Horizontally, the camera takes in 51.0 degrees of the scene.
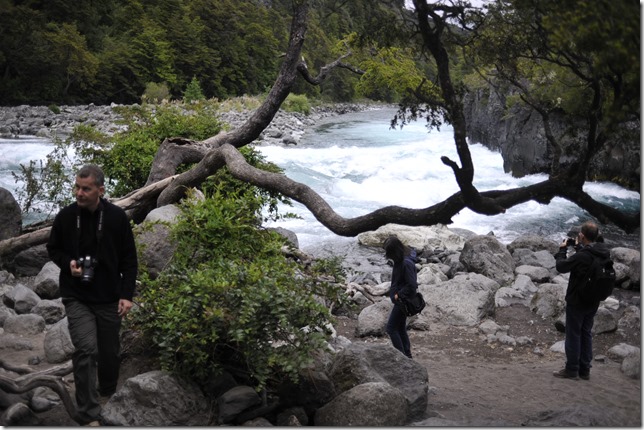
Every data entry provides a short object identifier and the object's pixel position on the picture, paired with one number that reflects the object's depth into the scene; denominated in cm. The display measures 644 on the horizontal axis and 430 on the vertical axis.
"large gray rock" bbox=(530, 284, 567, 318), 913
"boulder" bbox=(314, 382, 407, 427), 457
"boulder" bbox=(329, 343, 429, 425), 514
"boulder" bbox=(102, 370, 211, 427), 440
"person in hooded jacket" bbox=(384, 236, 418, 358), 656
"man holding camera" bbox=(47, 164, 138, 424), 437
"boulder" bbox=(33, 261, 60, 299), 787
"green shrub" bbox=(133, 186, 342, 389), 461
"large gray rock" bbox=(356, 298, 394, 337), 870
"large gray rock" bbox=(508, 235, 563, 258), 1171
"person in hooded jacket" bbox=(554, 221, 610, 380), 539
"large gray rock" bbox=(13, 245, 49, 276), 890
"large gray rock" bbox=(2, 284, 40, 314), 714
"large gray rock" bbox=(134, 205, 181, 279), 646
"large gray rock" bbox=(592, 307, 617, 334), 708
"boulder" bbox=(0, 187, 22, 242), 888
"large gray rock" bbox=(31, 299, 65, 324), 696
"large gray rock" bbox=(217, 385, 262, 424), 459
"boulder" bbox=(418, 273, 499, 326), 920
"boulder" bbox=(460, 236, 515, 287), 1140
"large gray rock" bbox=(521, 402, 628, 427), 419
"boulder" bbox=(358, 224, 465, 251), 1398
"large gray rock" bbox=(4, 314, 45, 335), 621
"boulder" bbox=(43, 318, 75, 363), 552
